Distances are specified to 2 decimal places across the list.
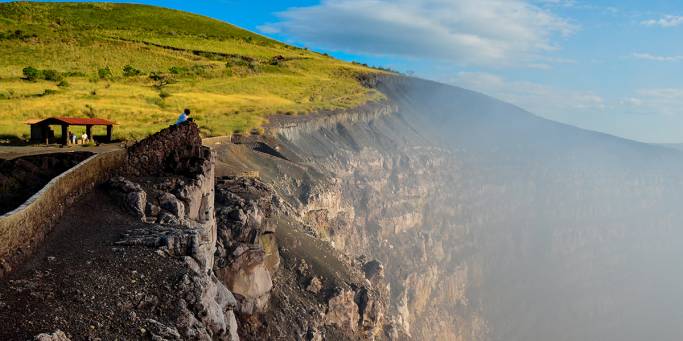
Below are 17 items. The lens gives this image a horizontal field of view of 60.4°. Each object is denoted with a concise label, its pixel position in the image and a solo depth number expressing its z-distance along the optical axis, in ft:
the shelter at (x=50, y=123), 129.11
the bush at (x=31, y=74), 238.02
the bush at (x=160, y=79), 263.04
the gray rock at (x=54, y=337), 39.50
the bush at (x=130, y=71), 278.56
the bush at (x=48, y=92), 206.86
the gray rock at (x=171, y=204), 70.44
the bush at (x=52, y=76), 242.78
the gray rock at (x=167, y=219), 66.69
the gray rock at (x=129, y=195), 65.82
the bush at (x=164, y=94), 229.04
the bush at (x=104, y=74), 263.00
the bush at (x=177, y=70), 299.58
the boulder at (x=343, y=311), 108.47
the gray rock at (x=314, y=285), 108.71
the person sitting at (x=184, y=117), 90.79
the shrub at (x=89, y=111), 176.67
